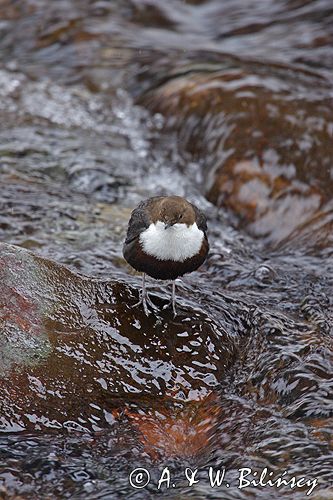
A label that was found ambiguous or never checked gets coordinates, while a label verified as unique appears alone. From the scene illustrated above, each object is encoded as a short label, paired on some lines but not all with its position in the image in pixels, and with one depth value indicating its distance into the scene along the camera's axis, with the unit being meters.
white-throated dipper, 8.67
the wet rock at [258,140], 12.51
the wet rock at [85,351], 7.82
